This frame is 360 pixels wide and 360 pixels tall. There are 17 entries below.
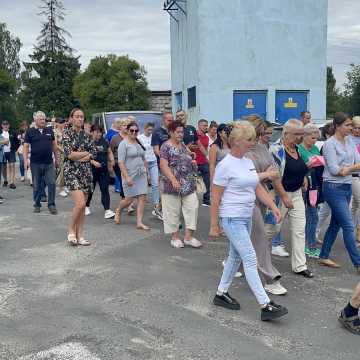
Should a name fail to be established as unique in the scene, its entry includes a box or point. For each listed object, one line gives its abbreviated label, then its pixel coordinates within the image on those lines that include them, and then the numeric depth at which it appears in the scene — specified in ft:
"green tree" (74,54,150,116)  145.07
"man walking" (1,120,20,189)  47.62
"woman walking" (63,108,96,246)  23.84
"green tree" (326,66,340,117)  162.67
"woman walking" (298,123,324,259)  21.15
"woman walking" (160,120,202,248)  24.00
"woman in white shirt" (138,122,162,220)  32.32
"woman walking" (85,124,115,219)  32.04
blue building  69.00
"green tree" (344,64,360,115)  114.07
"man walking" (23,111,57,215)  33.35
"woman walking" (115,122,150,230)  28.09
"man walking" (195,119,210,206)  35.17
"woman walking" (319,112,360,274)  20.30
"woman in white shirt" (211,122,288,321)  15.58
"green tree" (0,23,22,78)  238.07
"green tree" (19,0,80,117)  212.64
